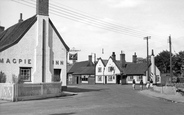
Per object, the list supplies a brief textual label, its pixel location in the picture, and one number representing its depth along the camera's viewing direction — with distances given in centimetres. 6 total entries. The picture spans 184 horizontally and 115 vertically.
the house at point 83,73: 7012
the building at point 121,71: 6303
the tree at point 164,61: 7869
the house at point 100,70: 6825
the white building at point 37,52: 2547
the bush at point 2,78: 2272
